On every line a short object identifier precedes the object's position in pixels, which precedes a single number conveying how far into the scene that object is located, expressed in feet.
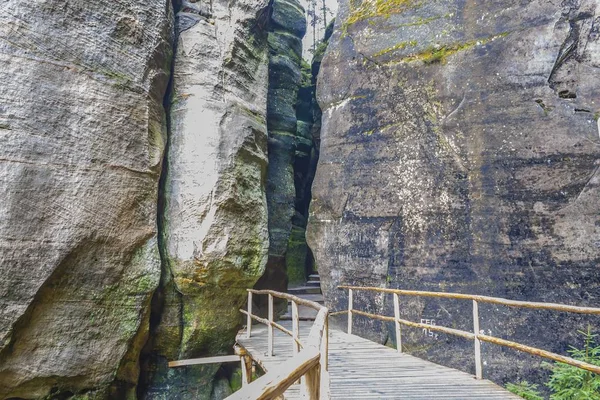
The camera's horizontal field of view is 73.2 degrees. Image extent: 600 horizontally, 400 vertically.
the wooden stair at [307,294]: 32.96
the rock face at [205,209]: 23.21
